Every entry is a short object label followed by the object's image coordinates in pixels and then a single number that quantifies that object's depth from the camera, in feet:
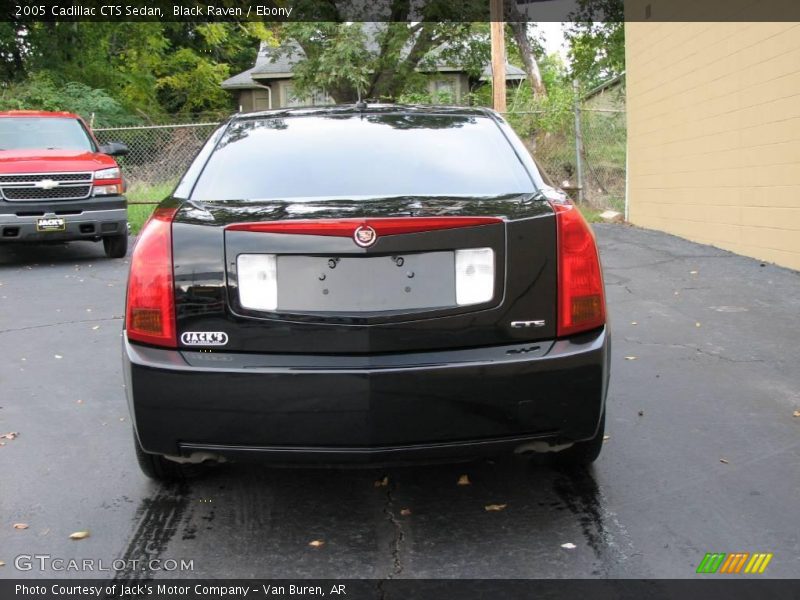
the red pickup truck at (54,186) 32.65
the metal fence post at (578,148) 51.70
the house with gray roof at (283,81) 102.09
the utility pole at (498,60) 52.75
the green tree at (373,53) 88.43
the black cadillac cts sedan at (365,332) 8.93
